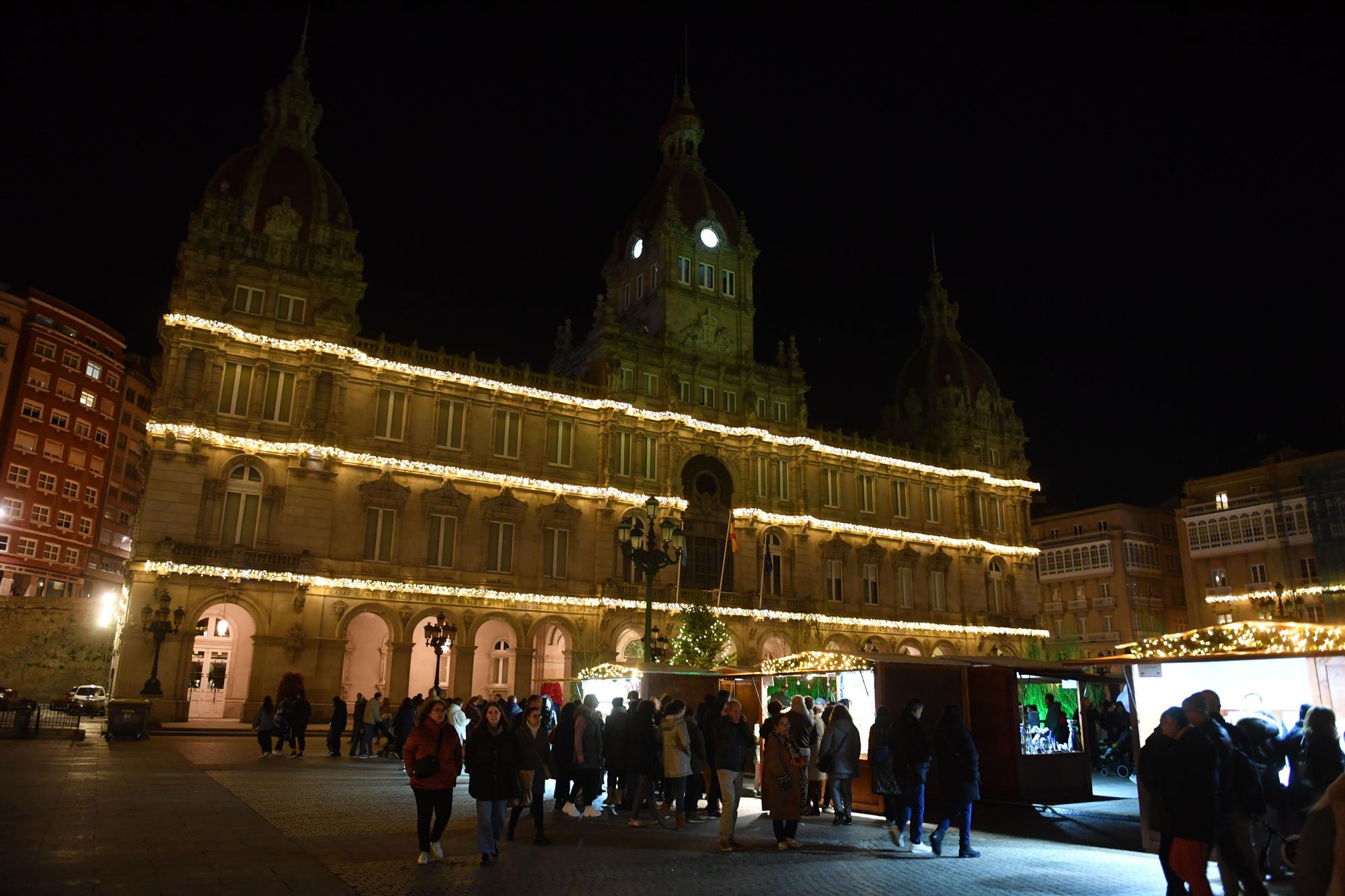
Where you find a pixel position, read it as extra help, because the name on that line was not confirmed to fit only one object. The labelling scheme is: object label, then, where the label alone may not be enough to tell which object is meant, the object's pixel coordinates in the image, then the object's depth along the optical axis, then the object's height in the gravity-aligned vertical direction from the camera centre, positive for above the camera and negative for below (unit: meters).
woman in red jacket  10.08 -0.82
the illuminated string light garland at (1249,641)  12.51 +0.79
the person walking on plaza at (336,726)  24.64 -1.12
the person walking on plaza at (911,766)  12.05 -0.92
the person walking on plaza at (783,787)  11.73 -1.17
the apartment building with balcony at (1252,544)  53.28 +9.15
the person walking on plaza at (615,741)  14.62 -0.82
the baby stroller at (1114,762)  22.28 -1.56
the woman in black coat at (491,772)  10.41 -0.95
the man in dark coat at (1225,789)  8.06 -0.76
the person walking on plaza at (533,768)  11.70 -1.01
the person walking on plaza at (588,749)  14.56 -0.94
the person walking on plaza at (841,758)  14.13 -0.97
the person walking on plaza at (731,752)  11.85 -0.79
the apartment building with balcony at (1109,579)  62.81 +7.96
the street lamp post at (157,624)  29.81 +1.74
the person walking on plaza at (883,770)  12.84 -1.06
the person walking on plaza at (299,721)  23.22 -0.94
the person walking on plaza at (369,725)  24.12 -1.05
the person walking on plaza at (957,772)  11.44 -0.92
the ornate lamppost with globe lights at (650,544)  23.59 +3.64
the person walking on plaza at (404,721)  22.30 -0.87
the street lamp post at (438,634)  28.27 +1.56
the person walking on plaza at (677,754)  13.52 -0.92
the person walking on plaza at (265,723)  22.78 -1.00
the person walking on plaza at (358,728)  24.84 -1.16
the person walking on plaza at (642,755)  14.05 -0.98
